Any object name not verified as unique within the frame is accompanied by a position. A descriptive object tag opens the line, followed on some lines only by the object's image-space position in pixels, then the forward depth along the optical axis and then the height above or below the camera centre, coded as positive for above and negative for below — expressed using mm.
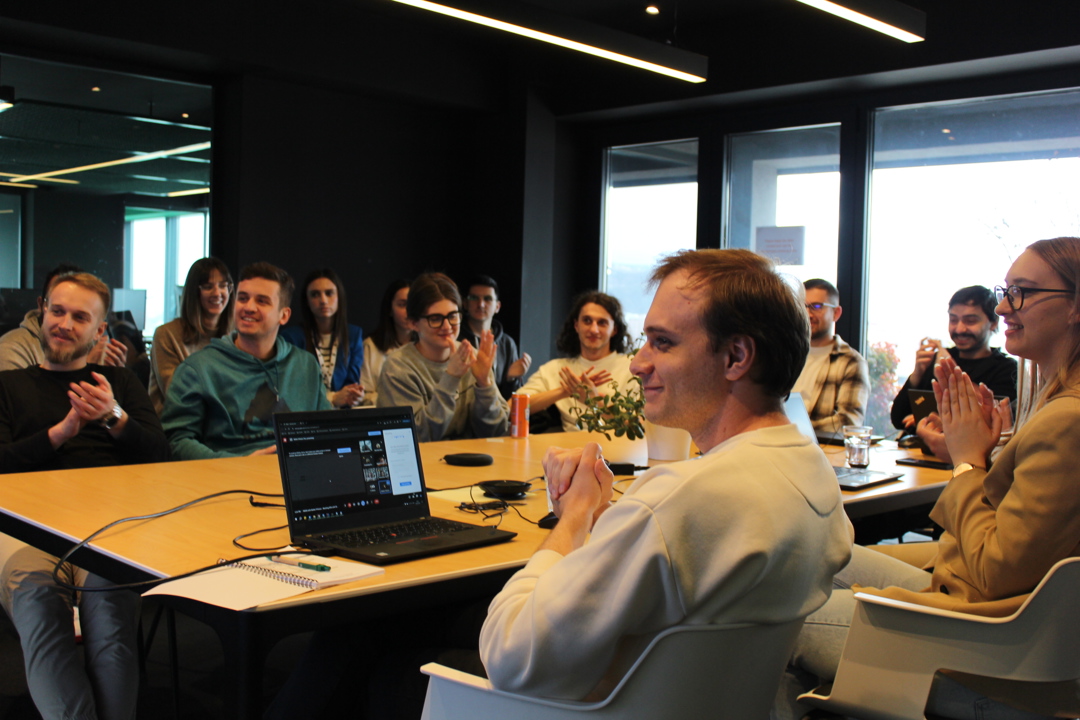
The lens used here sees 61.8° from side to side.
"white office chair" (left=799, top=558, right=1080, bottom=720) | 1487 -544
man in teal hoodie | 3148 -273
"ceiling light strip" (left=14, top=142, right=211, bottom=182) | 4999 +867
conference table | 1410 -473
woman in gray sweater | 3650 -233
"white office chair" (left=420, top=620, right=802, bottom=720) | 1120 -464
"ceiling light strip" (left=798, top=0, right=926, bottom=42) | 3629 +1296
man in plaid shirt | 4098 -277
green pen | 1603 -466
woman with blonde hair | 1545 -297
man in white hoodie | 1080 -250
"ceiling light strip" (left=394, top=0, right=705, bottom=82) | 3652 +1277
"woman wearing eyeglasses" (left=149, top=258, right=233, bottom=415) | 4344 -72
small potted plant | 2656 -285
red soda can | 3633 -405
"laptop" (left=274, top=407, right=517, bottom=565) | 1799 -384
